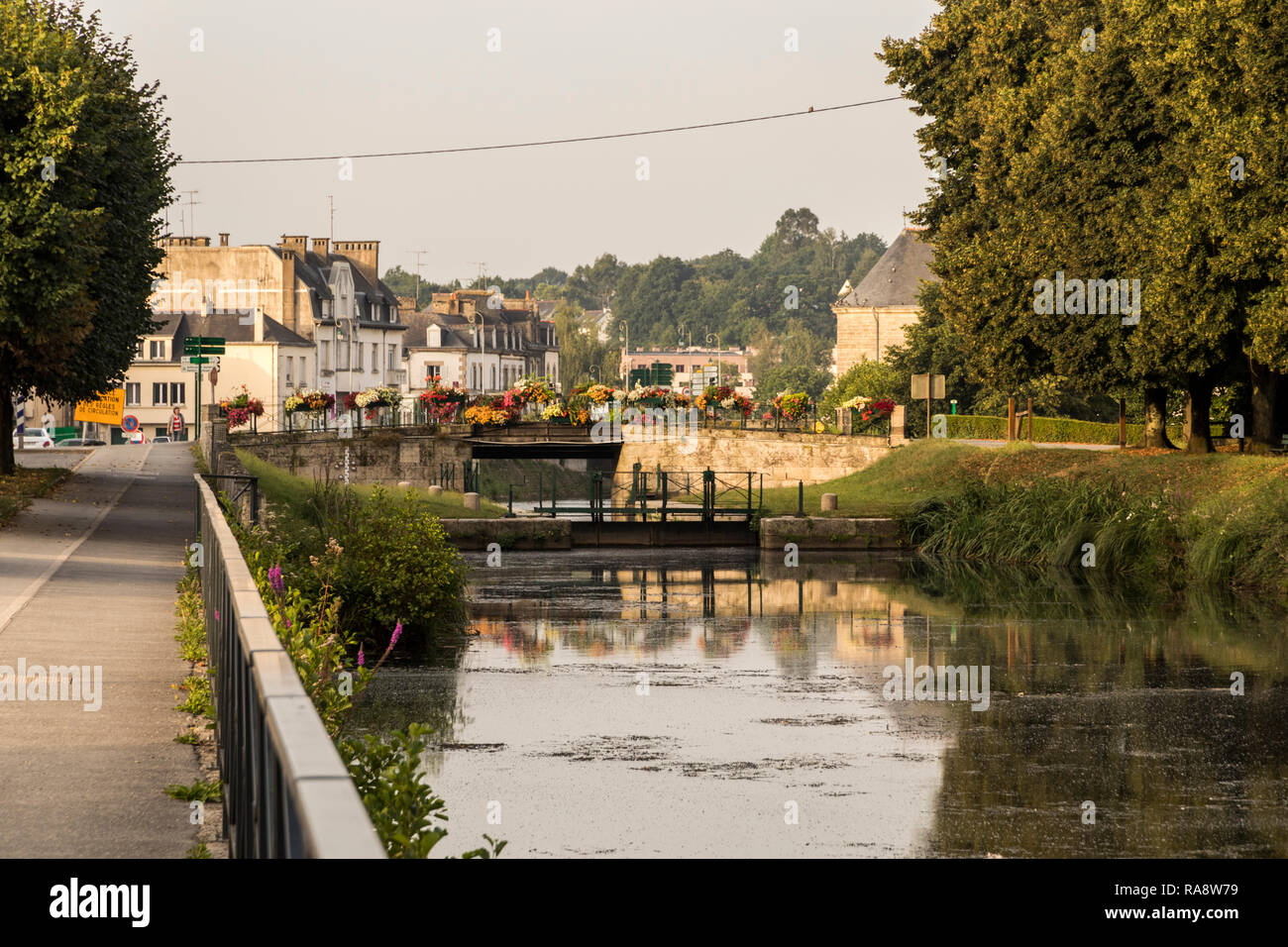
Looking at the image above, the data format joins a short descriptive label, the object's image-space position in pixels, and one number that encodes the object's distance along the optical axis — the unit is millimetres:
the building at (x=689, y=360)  179625
